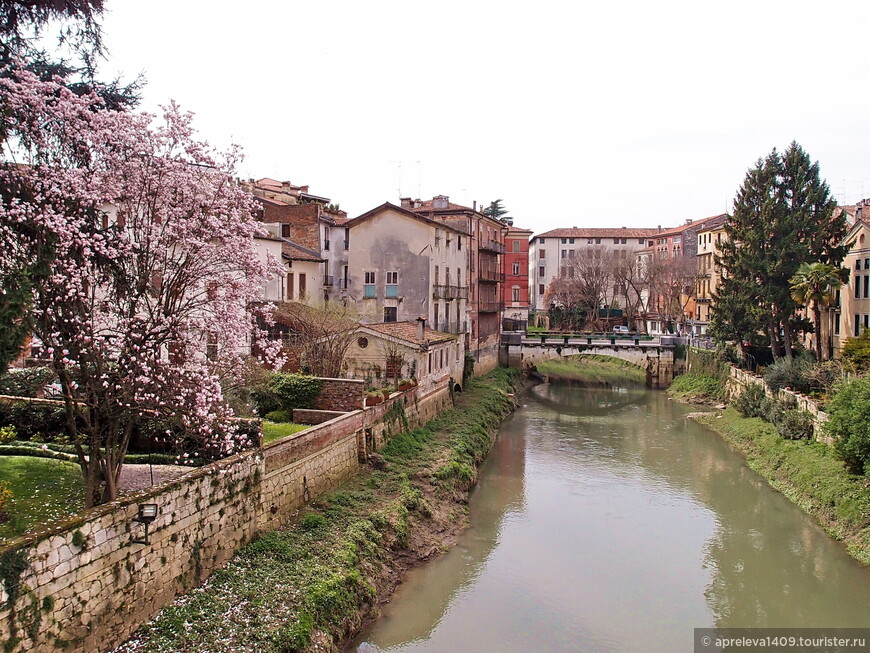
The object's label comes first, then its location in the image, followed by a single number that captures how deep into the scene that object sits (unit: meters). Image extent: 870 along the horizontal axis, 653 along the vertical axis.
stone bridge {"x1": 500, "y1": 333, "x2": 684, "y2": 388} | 50.25
